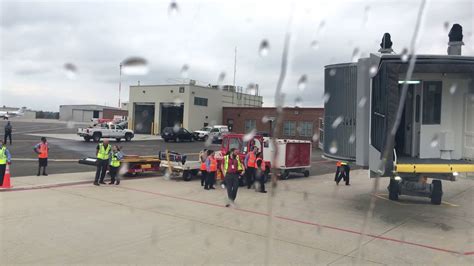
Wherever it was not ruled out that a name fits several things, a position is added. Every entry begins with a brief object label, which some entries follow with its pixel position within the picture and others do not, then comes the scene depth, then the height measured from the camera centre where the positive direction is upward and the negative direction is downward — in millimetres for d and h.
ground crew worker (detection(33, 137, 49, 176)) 15502 -1124
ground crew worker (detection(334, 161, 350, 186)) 16469 -1505
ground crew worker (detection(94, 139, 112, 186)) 14312 -1160
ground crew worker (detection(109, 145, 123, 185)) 14609 -1358
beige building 48594 +3454
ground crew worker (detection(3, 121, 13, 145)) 29359 -396
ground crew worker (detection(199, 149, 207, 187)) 14503 -1319
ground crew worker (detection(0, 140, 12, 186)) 12828 -1220
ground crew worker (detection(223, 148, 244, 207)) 11102 -1270
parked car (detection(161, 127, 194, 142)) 40906 -465
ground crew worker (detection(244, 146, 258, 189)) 14548 -1232
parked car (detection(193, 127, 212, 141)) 43844 -415
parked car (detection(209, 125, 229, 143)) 40719 +86
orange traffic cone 12719 -1845
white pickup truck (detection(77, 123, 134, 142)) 36875 -481
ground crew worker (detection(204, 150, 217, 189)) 14070 -1387
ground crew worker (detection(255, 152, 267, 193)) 14343 -1482
